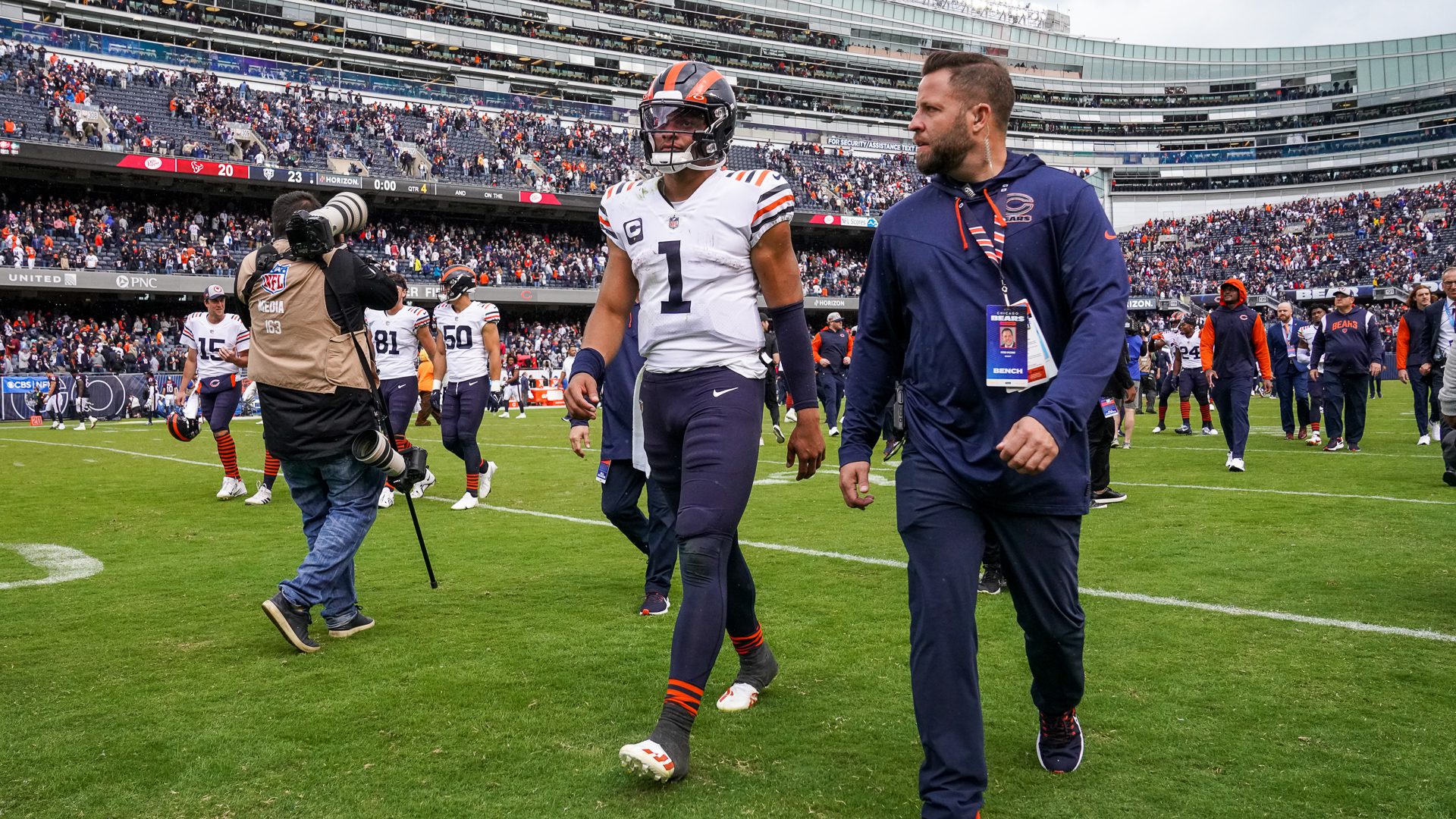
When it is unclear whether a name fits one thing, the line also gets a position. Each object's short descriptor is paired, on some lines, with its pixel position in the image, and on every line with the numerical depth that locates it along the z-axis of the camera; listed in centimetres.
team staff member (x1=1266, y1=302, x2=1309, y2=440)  1501
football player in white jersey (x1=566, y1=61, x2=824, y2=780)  345
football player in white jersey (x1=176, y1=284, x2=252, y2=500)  1073
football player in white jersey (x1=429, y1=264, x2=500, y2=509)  988
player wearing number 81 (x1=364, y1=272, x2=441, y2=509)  1003
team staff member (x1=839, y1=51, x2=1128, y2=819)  268
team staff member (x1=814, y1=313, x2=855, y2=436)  1730
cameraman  488
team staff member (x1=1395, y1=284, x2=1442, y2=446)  1230
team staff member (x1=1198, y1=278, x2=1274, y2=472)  1068
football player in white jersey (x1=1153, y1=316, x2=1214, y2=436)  1712
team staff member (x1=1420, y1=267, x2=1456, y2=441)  1066
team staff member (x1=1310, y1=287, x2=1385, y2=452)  1302
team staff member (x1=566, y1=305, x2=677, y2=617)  554
